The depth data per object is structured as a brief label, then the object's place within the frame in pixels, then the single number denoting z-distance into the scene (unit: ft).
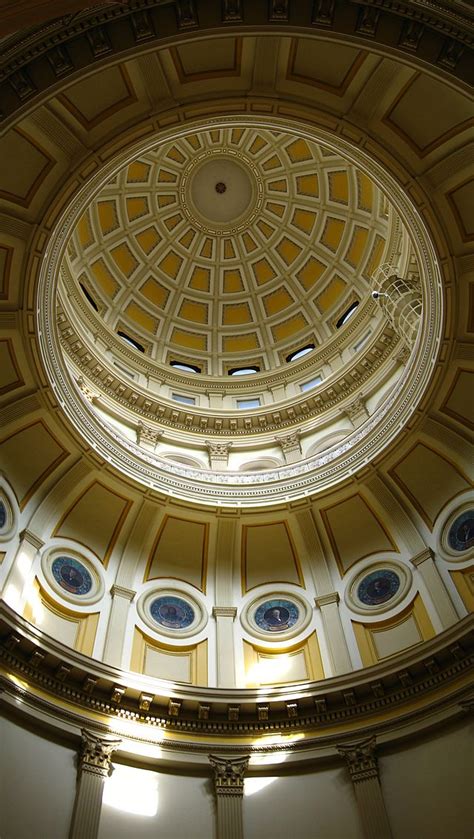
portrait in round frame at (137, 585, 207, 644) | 58.44
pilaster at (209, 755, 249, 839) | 44.93
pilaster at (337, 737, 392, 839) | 43.39
